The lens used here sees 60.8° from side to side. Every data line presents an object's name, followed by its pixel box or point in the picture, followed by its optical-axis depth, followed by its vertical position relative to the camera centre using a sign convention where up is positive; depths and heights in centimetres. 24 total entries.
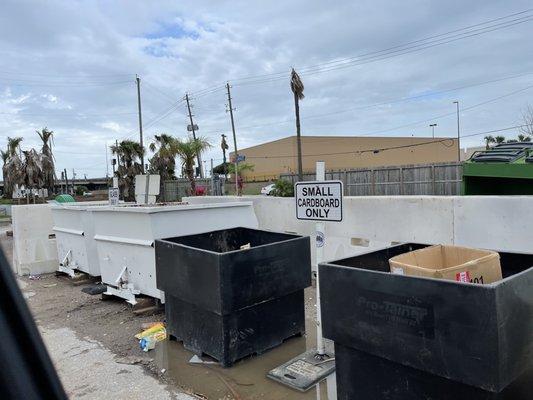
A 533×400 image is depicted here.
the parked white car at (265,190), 3644 -67
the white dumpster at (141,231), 631 -64
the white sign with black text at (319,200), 434 -20
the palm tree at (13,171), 3297 +169
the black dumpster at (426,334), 252 -98
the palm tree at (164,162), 3991 +220
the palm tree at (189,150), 3303 +261
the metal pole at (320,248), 463 -71
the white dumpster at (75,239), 830 -92
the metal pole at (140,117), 3786 +597
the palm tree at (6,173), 3430 +160
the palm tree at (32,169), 3282 +174
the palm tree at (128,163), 3800 +218
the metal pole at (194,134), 3497 +513
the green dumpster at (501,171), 735 +1
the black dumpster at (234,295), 446 -115
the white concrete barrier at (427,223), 519 -63
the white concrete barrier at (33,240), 972 -103
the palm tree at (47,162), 3484 +240
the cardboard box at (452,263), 303 -66
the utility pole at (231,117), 4435 +650
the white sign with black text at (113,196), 930 -14
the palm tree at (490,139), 6746 +500
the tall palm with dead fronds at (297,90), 2834 +569
